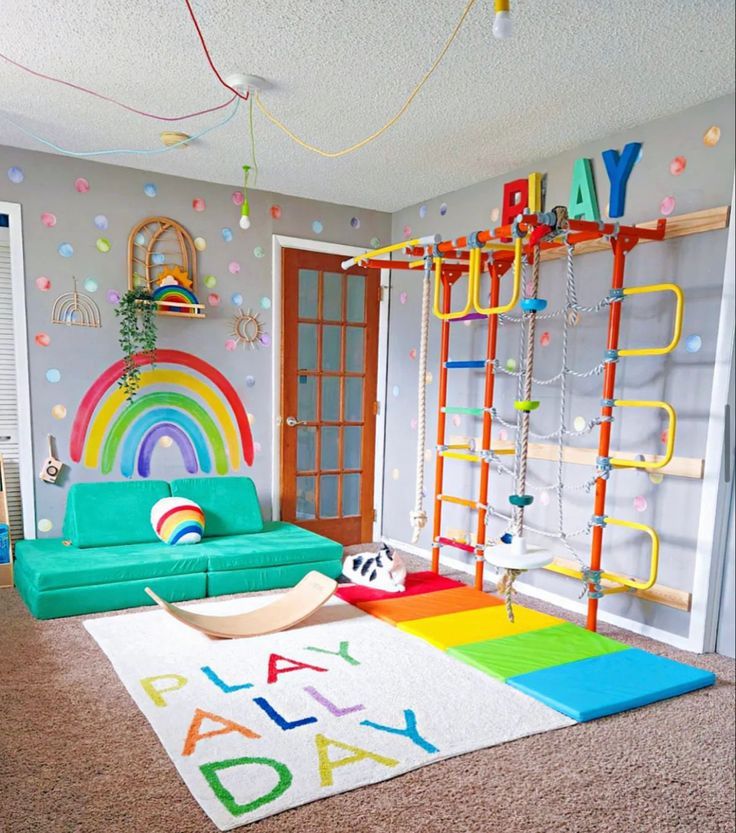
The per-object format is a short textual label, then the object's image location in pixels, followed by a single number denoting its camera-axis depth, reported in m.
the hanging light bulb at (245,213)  3.15
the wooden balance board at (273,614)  2.60
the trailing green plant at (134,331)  3.50
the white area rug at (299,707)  1.77
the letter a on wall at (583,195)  2.82
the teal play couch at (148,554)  2.91
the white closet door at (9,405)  3.37
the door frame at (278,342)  3.99
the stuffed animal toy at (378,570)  3.32
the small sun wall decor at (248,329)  3.89
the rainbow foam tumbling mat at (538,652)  2.20
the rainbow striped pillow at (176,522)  3.33
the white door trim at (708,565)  2.39
